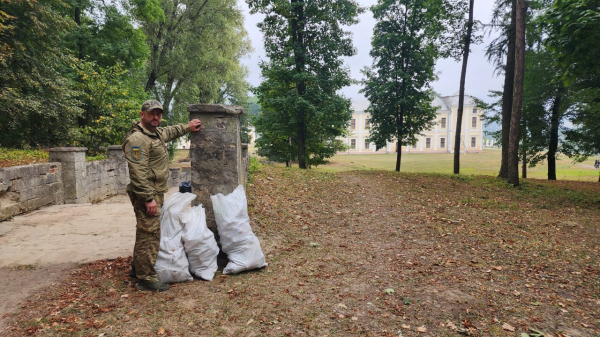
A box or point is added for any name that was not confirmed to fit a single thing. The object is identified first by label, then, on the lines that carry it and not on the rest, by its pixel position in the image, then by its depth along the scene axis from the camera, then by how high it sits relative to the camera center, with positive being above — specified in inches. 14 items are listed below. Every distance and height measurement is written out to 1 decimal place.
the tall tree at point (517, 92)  419.5 +79.1
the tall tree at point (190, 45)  787.4 +266.9
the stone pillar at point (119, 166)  421.1 -22.5
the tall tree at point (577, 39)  284.5 +106.8
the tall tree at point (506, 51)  527.2 +171.9
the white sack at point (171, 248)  135.9 -42.1
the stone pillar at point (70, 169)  319.6 -20.3
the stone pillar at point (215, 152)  157.2 -1.2
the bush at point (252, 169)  354.6 -25.5
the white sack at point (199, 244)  139.3 -42.3
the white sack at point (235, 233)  148.6 -39.4
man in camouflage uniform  127.7 -14.4
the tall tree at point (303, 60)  537.3 +157.4
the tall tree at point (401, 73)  663.1 +167.6
